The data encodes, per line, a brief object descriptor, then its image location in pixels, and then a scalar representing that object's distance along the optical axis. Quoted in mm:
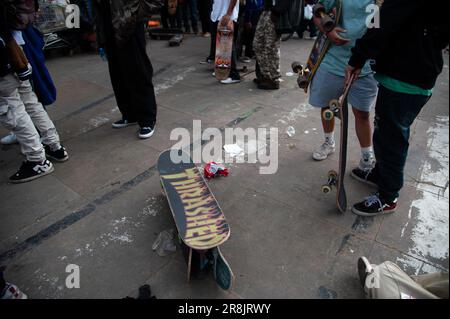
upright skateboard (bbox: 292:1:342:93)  2327
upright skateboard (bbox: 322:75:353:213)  2252
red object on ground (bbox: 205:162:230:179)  2902
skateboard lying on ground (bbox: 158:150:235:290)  1822
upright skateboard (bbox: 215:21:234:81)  4758
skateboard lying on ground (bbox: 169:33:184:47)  7412
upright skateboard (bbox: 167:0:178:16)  7114
